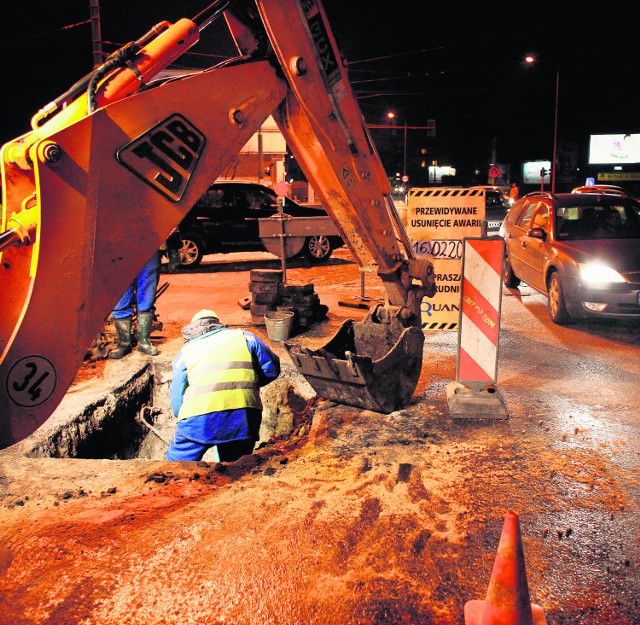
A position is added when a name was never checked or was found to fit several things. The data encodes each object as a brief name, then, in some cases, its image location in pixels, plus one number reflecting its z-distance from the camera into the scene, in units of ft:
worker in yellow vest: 14.65
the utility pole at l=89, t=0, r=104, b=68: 42.24
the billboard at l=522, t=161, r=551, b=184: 193.77
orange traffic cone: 7.94
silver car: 26.73
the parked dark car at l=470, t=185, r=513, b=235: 114.52
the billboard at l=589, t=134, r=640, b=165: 164.04
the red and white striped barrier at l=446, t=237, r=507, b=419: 16.76
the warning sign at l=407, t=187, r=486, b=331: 23.90
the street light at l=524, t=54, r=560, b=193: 99.06
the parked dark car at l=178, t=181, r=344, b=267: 49.06
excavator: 8.10
